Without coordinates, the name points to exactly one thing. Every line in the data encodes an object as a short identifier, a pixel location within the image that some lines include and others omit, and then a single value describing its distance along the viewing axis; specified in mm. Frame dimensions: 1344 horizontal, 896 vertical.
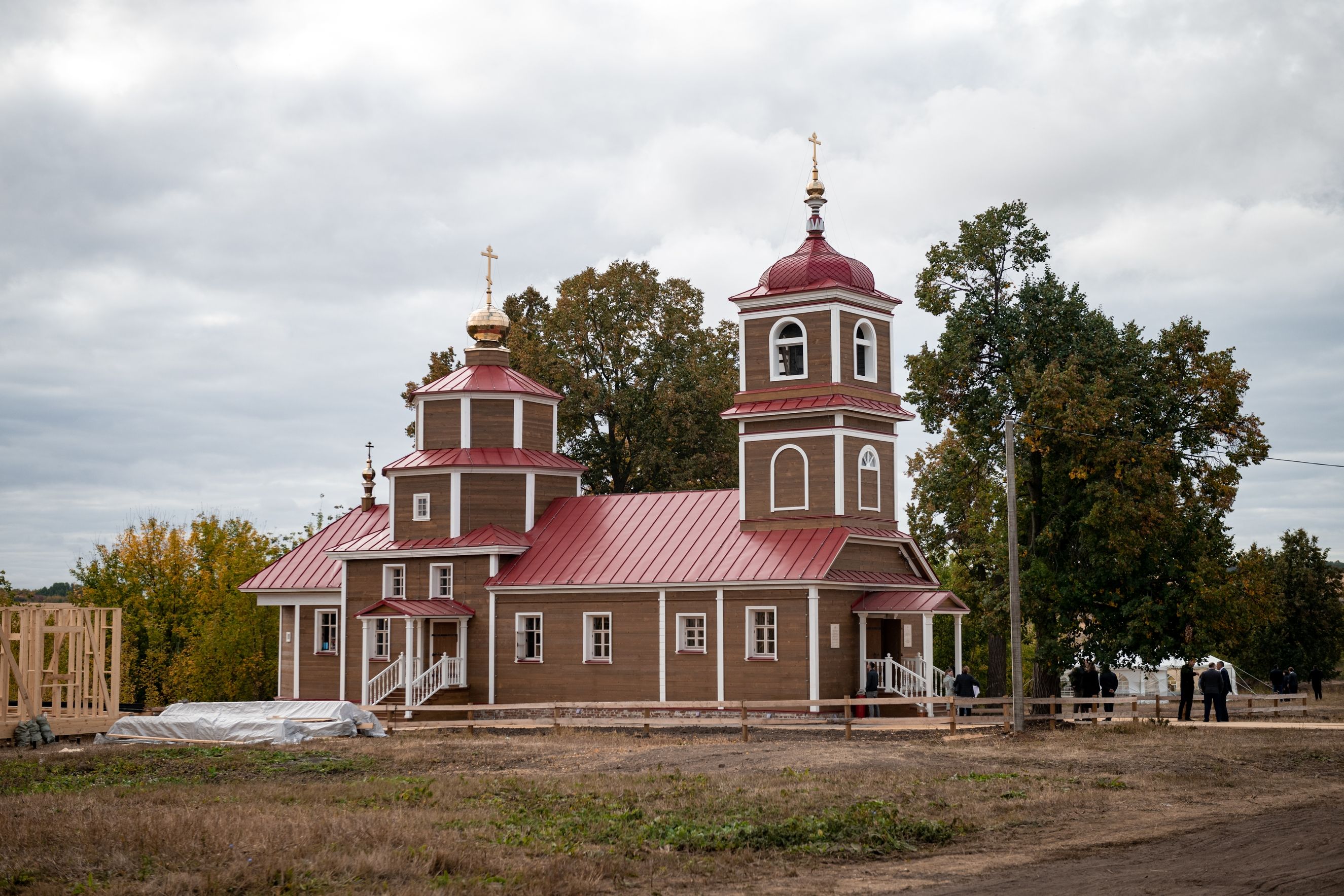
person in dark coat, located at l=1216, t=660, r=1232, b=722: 31609
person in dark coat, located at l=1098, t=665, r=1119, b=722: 35594
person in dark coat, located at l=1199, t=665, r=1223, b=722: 31797
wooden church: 34125
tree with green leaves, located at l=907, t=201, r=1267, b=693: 34969
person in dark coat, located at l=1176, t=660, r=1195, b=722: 32469
